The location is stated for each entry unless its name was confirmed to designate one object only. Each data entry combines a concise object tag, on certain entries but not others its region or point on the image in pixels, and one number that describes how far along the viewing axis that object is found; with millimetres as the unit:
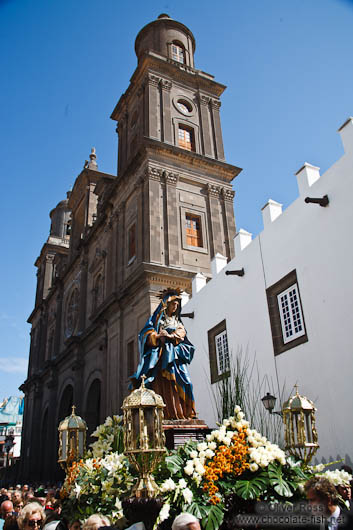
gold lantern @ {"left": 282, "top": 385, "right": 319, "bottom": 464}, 6730
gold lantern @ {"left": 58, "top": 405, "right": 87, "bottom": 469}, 7792
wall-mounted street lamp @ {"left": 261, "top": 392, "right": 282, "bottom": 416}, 10805
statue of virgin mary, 7863
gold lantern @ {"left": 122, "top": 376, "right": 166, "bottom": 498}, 5445
